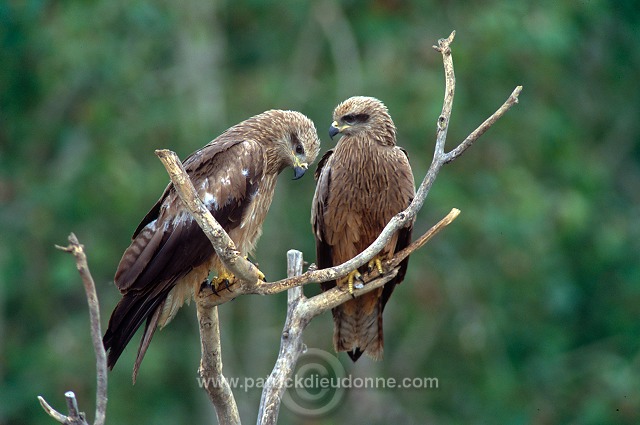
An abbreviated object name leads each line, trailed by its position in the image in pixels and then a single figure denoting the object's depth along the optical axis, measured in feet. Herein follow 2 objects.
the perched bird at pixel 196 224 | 38.73
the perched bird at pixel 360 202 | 43.50
